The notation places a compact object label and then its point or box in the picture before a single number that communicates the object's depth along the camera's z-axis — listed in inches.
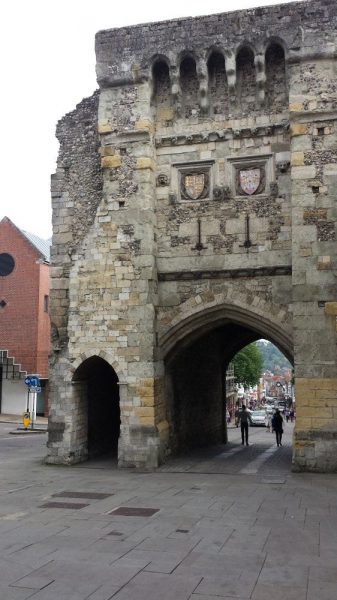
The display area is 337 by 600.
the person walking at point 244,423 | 852.6
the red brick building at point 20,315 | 1269.7
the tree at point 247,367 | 2213.3
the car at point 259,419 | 1514.5
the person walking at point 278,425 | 831.1
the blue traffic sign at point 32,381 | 924.6
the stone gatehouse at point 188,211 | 579.8
